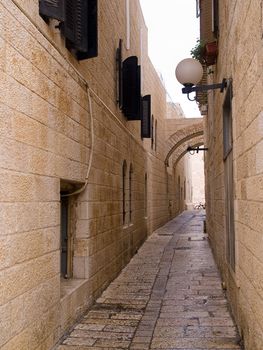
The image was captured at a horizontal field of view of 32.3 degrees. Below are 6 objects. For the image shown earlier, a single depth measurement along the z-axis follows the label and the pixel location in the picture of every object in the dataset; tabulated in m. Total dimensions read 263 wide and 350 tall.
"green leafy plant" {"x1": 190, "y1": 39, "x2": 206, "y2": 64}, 8.47
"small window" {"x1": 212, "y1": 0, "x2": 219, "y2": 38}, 6.67
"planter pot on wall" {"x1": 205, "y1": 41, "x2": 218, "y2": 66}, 7.08
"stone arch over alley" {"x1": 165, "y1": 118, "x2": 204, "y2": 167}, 21.75
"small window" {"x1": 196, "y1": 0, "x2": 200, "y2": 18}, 10.32
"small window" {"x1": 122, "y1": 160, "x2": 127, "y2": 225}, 9.68
